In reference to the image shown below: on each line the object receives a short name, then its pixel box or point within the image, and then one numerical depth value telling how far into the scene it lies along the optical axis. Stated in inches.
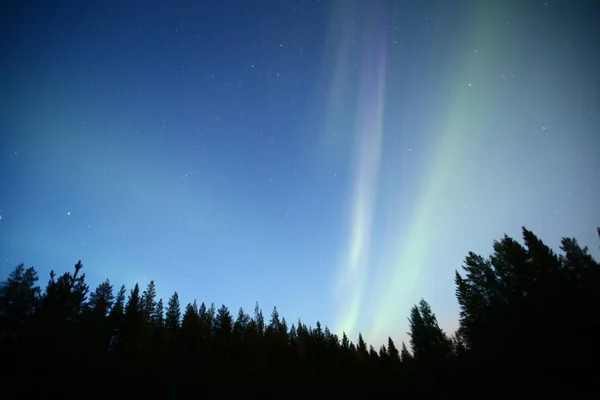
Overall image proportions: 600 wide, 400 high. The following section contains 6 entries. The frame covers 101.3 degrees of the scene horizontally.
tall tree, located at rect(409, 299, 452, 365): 1927.9
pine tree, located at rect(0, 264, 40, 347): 1017.5
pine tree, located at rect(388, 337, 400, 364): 2446.5
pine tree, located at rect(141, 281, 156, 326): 2063.2
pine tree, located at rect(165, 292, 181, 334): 2224.7
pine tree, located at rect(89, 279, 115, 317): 1699.1
